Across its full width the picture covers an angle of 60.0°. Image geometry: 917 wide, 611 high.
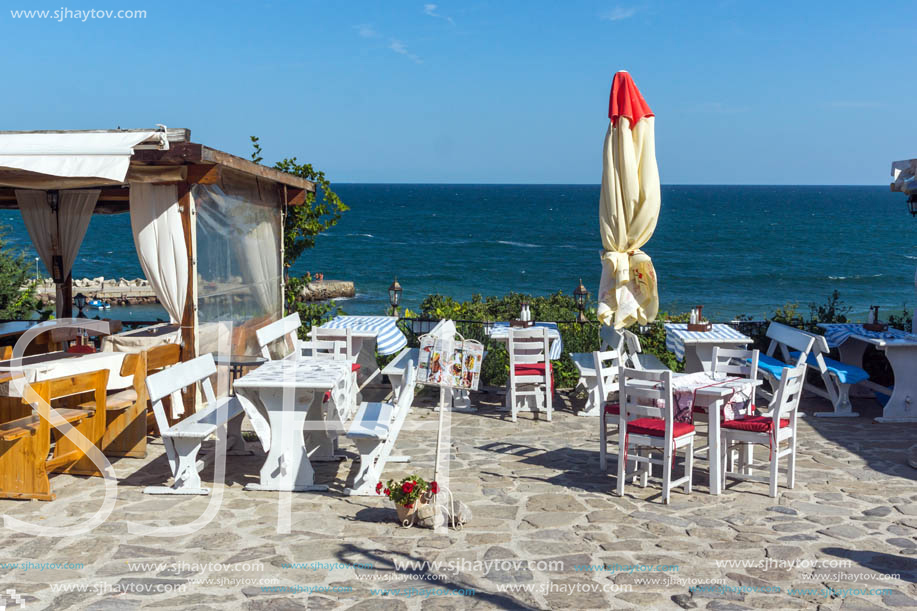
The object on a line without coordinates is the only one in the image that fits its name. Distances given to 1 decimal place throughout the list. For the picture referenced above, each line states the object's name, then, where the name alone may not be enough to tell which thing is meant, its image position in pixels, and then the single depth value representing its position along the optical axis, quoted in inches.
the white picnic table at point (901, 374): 341.2
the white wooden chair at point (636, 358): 344.9
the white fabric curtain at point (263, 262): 375.2
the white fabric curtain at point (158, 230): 307.4
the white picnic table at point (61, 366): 247.8
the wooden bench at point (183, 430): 240.4
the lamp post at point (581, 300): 422.6
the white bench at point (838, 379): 350.4
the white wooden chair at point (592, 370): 354.0
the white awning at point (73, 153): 264.5
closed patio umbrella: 321.1
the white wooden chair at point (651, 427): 238.1
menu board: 240.1
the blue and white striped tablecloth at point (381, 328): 371.9
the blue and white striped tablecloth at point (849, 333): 357.7
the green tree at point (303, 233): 428.5
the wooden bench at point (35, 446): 235.8
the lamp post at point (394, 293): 436.8
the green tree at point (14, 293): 532.4
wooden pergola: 286.8
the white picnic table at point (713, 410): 244.6
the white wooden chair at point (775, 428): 246.1
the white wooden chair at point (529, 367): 347.9
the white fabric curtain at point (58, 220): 402.6
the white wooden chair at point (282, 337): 326.6
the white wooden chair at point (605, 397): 264.4
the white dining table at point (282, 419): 245.4
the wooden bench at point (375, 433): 240.7
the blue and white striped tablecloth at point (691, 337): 357.7
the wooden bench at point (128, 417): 276.7
